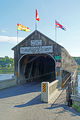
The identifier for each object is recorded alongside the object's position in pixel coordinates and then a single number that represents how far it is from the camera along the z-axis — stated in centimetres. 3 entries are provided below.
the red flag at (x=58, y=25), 1919
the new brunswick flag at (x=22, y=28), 1784
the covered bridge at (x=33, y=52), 1589
